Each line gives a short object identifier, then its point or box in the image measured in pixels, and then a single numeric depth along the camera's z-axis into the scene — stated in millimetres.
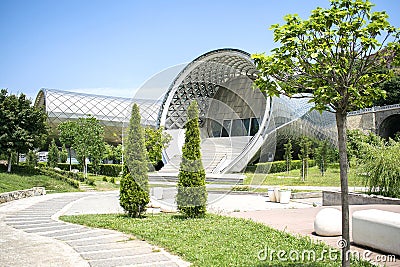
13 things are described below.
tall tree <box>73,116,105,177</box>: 29961
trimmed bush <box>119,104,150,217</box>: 10695
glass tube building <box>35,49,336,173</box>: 32312
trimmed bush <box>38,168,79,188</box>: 24031
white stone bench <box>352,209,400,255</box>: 6098
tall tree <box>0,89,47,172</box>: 22453
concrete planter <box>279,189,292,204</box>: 15930
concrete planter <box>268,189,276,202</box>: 16500
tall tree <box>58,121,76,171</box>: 32844
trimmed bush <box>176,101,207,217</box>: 10377
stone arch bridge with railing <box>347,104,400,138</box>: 44125
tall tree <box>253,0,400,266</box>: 4453
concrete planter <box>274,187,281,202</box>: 16227
